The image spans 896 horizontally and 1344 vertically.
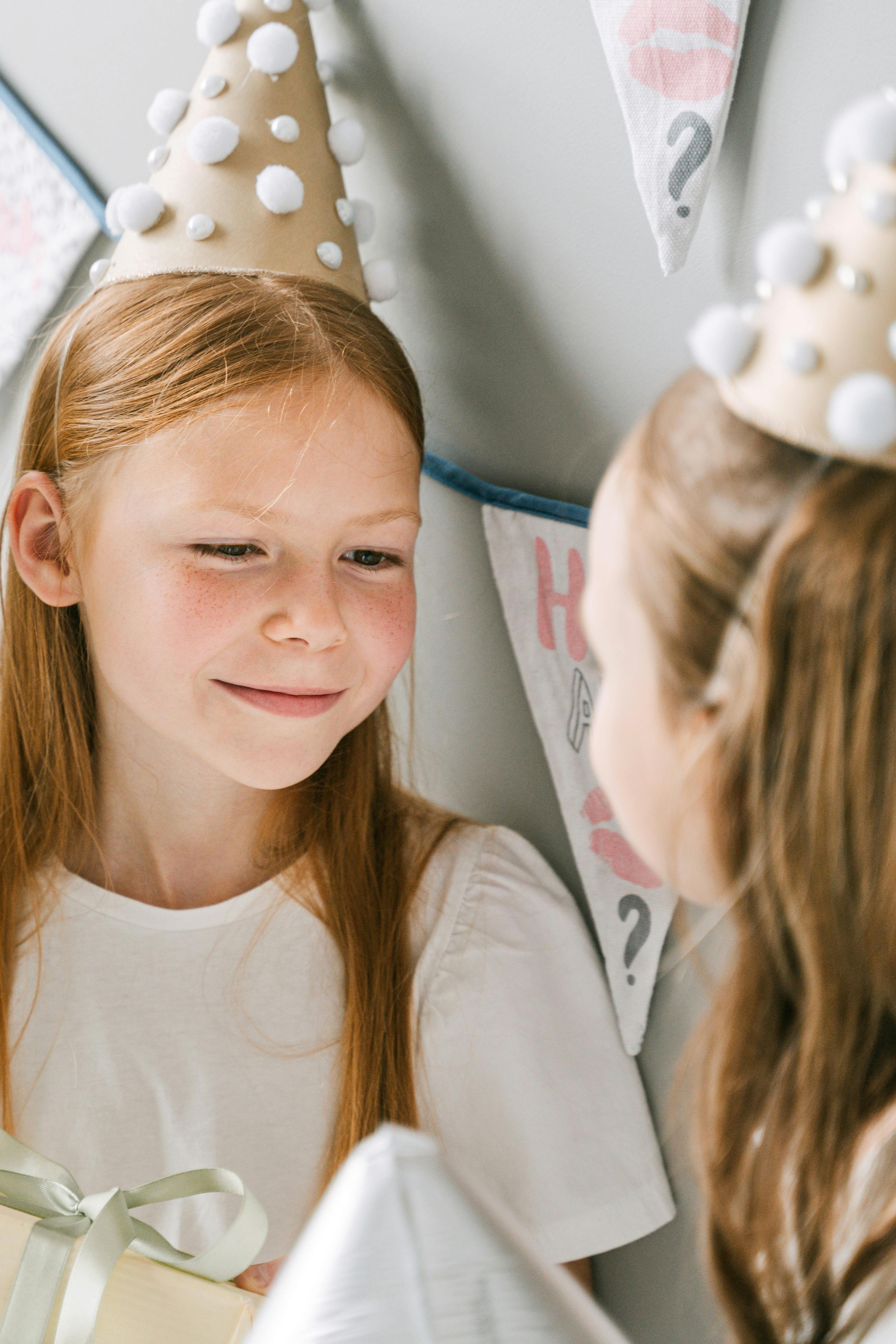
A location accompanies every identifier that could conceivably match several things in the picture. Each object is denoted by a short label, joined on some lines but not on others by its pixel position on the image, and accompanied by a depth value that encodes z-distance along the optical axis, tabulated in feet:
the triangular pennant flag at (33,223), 4.34
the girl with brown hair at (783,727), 3.03
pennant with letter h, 3.85
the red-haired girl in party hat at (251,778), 3.66
